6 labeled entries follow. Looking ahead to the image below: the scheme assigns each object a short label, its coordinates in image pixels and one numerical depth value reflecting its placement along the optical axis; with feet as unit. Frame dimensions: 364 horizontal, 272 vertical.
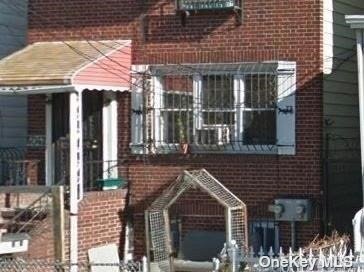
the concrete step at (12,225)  48.32
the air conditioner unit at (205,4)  49.67
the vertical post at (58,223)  45.98
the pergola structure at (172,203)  46.99
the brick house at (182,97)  48.62
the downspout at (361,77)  44.04
